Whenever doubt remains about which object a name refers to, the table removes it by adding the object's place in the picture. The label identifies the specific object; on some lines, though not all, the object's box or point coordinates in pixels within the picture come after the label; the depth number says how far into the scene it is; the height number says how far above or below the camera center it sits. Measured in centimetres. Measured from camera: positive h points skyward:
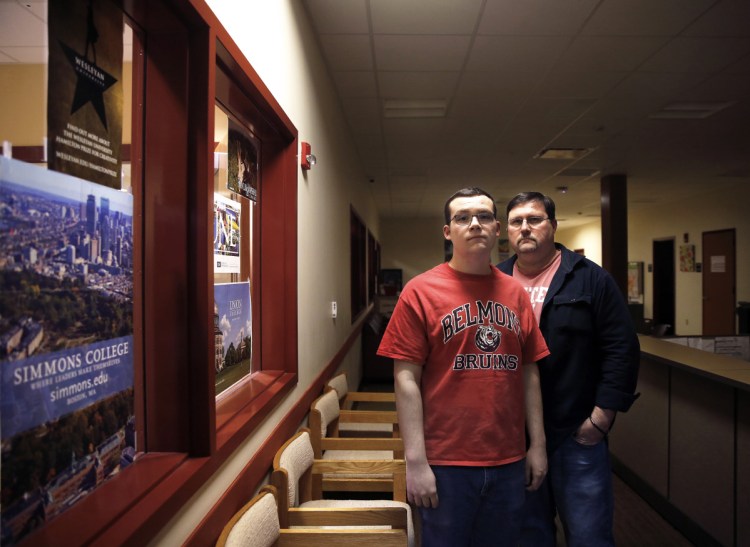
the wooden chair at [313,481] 154 -84
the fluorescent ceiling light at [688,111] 412 +153
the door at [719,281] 802 -16
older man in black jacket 162 -41
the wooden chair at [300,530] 117 -81
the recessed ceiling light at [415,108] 400 +150
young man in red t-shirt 137 -37
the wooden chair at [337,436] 227 -87
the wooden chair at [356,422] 279 -92
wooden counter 217 -94
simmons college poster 68 -12
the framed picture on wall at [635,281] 1095 -21
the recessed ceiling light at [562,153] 563 +152
